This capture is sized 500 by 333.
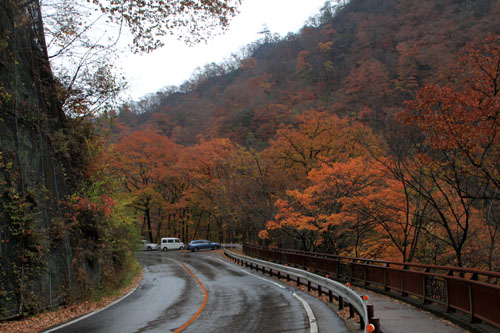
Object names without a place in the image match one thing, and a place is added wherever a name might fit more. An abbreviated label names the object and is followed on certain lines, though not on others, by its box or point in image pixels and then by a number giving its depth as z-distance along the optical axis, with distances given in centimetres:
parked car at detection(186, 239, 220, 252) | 4588
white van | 5006
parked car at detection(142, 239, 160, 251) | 5025
